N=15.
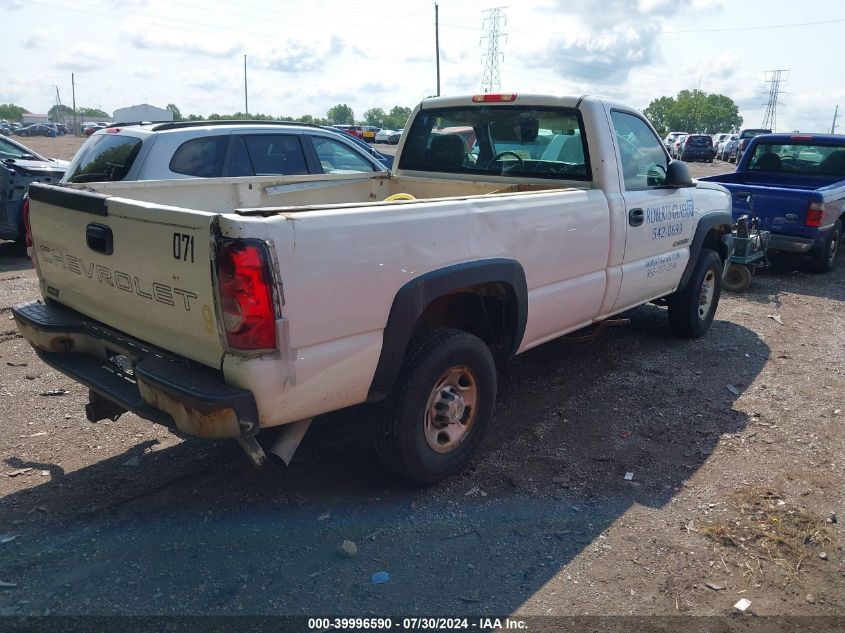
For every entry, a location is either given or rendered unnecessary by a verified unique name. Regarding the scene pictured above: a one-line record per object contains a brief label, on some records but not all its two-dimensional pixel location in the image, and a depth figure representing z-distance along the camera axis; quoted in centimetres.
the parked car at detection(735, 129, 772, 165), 3644
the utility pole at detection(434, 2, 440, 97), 4612
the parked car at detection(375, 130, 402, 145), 5185
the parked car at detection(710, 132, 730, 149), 4861
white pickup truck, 282
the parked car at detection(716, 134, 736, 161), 4253
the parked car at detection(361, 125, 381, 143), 4388
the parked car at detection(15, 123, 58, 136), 7212
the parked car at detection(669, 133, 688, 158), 4231
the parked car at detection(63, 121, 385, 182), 682
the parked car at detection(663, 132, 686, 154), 4570
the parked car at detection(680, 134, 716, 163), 3994
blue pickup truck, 912
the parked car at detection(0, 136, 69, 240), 921
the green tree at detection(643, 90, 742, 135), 12988
